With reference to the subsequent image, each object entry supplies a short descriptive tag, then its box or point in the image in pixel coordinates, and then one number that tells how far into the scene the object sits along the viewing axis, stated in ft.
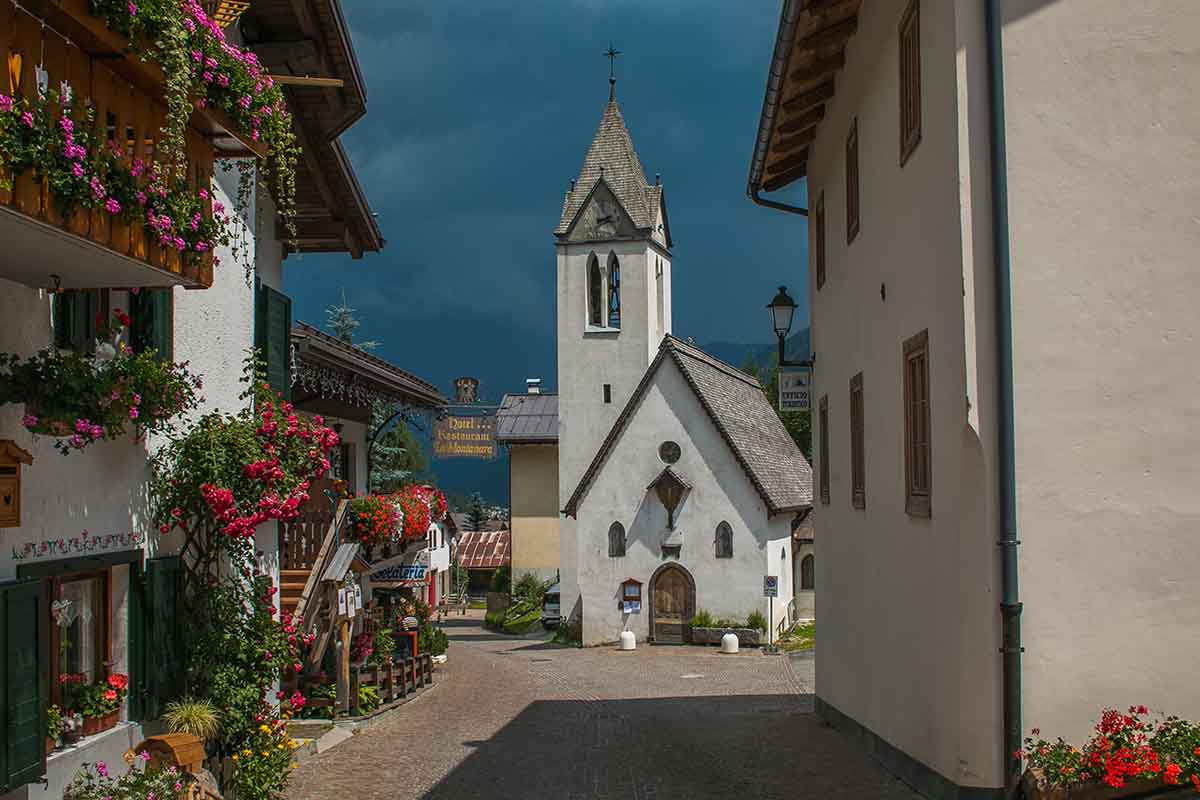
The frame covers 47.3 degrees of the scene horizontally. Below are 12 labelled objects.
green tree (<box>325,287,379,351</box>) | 197.16
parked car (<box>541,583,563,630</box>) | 152.15
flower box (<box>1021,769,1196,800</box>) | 27.58
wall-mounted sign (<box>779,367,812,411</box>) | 63.31
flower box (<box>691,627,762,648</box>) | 122.72
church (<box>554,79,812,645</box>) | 126.41
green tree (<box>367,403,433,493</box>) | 201.26
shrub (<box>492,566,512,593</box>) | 193.88
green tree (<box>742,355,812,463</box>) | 226.38
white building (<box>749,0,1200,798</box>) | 30.71
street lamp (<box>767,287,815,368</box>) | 62.84
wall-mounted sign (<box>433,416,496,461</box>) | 128.36
